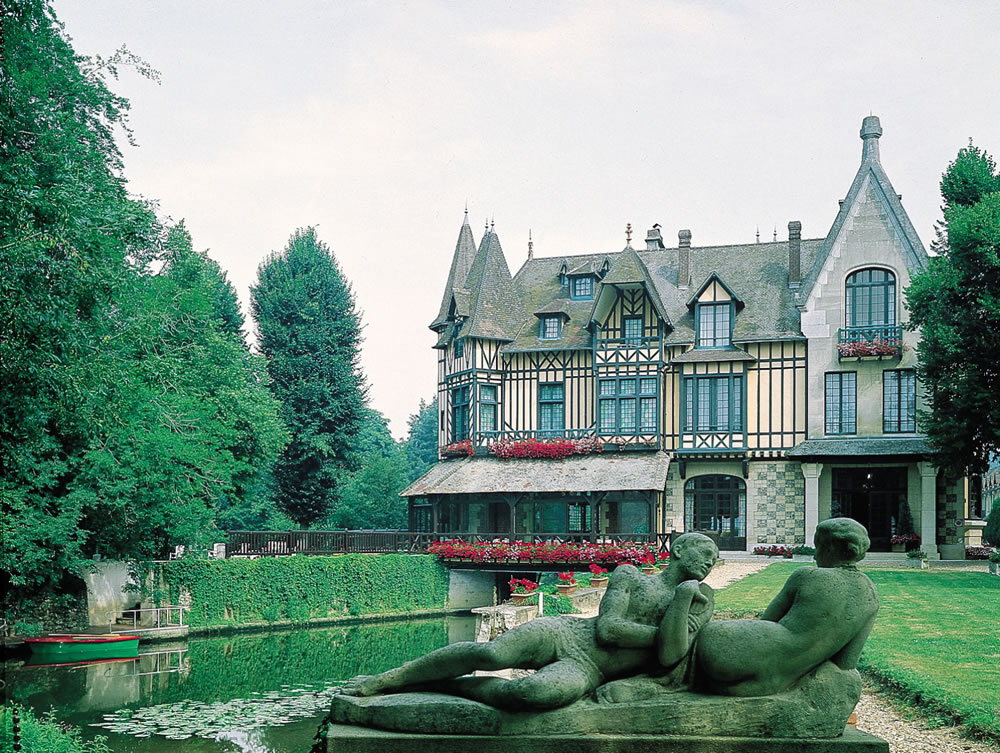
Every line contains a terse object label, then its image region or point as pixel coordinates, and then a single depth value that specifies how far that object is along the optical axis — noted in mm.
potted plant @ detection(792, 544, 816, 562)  30391
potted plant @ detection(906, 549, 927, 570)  29033
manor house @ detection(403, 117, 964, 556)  31750
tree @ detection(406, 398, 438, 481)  71062
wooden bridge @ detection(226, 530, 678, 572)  28812
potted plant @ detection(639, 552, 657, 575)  25578
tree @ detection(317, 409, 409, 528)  40688
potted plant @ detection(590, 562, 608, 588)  23461
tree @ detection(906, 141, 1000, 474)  23719
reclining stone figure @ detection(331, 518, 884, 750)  5359
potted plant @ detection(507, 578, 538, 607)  21062
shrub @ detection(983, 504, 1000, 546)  29997
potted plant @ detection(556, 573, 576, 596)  21859
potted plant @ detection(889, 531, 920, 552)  30250
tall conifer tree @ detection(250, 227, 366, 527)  39750
